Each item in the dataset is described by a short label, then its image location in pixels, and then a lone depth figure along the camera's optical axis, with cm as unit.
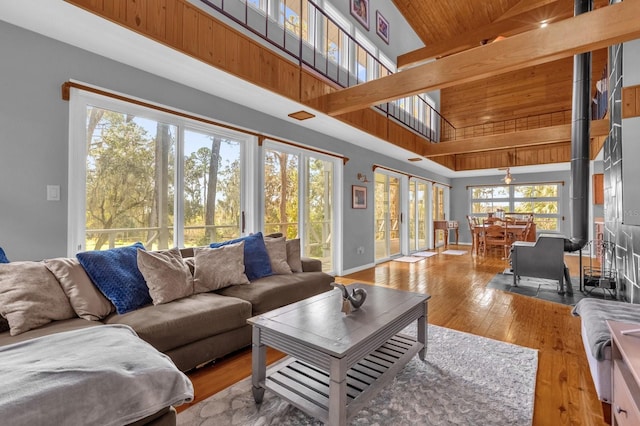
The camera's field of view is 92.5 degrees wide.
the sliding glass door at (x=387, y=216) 661
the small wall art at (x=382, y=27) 611
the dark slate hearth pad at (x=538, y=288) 391
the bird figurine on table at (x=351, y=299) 190
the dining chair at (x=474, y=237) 748
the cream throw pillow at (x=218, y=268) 262
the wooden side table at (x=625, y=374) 110
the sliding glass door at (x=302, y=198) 415
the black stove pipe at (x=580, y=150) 417
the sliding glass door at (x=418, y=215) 802
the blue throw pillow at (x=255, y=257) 305
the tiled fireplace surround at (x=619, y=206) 270
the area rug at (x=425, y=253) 755
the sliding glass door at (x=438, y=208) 946
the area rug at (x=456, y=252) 775
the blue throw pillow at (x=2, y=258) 184
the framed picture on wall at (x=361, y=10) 537
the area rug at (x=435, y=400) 163
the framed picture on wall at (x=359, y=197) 554
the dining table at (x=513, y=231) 691
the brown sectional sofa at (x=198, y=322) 185
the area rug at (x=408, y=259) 674
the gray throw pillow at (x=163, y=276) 224
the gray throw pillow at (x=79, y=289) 193
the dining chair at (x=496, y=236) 700
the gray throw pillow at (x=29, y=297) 167
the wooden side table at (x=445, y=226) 886
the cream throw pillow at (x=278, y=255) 328
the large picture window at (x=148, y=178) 250
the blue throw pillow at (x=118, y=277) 206
